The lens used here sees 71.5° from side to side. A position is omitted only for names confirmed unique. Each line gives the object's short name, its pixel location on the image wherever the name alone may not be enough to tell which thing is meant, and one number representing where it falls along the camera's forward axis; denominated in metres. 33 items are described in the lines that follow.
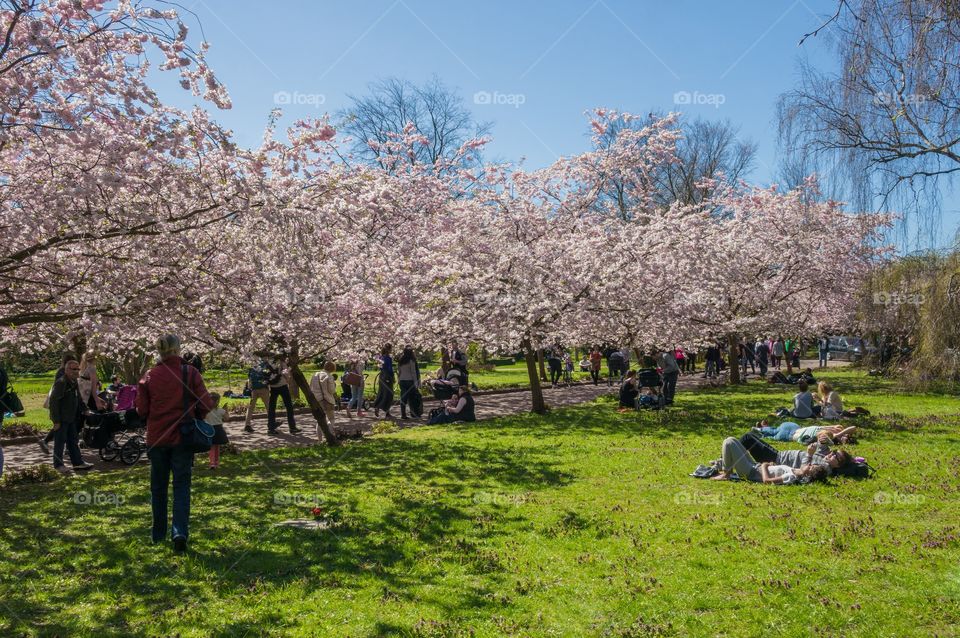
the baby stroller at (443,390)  19.16
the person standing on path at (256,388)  15.08
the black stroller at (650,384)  17.08
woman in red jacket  6.14
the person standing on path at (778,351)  33.04
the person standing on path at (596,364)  27.80
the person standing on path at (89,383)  12.77
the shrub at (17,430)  14.73
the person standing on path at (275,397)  14.83
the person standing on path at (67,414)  10.40
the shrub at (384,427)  15.21
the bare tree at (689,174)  38.03
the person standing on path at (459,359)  18.34
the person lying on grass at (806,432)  11.36
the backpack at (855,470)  8.79
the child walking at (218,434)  10.61
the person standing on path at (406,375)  17.45
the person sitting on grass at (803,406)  14.16
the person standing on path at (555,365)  27.39
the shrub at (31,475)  9.76
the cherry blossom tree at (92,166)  6.75
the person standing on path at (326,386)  14.14
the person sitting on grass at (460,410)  16.03
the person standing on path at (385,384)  17.59
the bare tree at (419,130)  34.94
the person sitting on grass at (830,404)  14.05
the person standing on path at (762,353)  31.13
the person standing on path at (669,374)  18.41
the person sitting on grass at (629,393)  17.31
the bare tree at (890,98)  7.23
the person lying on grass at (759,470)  8.59
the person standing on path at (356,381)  18.06
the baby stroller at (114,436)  11.45
